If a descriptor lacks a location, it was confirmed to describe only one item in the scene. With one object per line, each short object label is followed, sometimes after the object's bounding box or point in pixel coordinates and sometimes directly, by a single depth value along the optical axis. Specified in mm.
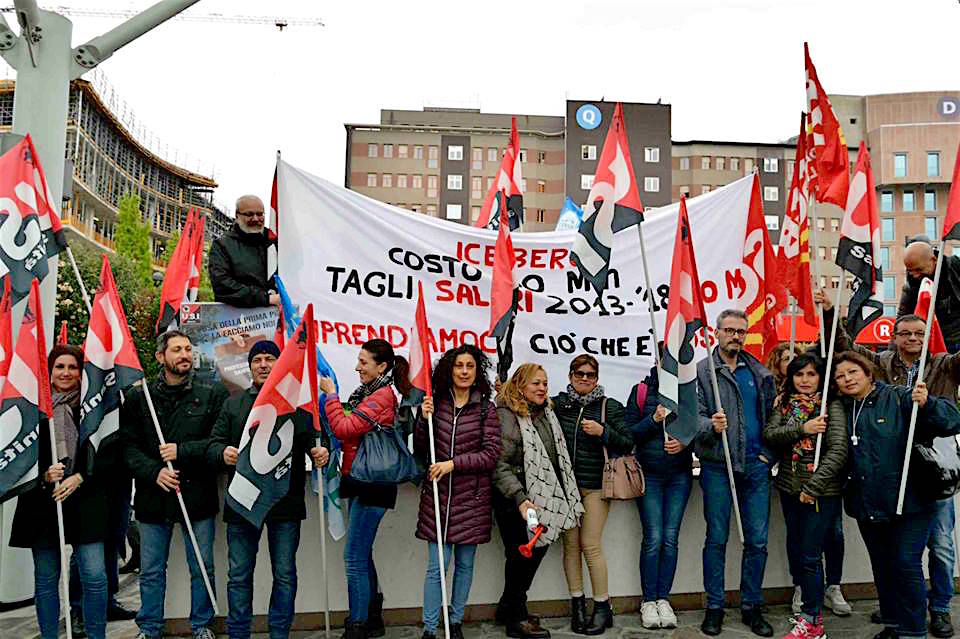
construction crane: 100312
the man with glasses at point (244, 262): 6410
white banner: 6648
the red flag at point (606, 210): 6027
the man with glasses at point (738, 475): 5539
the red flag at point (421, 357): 5242
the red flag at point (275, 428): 4707
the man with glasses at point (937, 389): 5520
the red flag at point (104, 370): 4828
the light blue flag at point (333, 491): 5520
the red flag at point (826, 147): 6613
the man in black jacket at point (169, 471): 4930
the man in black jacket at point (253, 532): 4875
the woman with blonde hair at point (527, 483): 5328
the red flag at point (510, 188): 7801
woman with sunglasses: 5633
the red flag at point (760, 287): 7176
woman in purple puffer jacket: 5238
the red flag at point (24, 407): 4434
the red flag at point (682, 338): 5422
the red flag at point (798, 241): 7004
